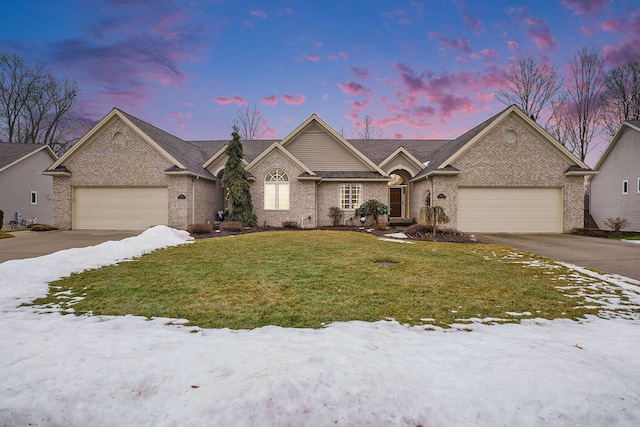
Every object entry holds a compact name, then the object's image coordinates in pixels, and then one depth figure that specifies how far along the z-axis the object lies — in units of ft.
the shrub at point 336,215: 61.62
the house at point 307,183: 54.54
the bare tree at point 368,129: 126.41
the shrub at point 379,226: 54.15
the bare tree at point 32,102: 96.84
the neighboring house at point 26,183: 68.74
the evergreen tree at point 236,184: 54.95
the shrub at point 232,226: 52.29
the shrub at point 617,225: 47.83
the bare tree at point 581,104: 86.94
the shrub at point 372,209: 59.36
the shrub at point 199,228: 48.75
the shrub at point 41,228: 55.11
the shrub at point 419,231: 45.80
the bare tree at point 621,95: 81.61
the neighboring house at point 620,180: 58.95
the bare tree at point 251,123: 122.72
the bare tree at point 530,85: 90.43
